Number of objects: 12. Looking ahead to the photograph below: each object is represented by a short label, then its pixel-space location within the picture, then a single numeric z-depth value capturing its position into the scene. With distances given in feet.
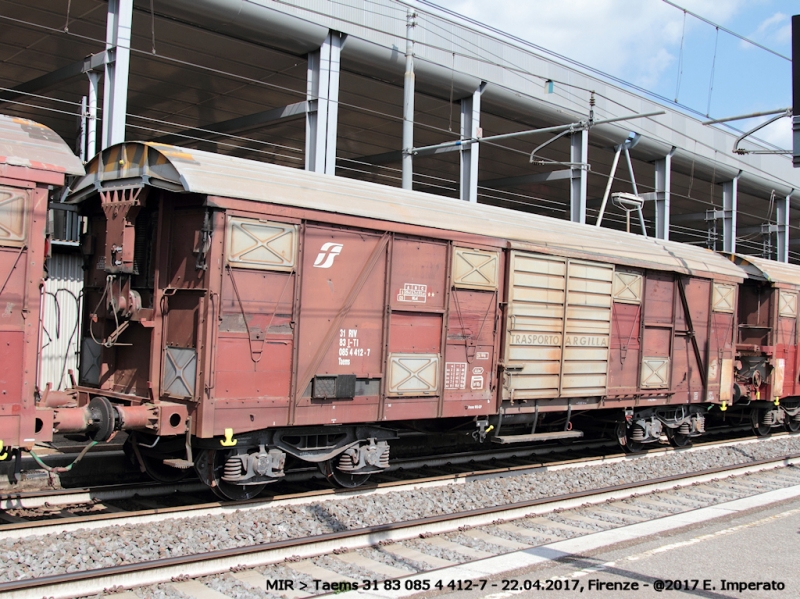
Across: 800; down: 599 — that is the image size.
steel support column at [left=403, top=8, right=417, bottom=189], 59.93
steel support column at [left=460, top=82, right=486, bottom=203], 73.20
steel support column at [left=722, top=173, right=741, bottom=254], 110.52
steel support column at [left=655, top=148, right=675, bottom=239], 97.40
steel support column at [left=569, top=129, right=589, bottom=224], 82.23
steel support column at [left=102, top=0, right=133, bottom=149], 48.62
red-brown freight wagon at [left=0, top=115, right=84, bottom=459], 22.53
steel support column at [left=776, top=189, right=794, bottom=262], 120.37
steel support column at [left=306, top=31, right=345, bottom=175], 60.66
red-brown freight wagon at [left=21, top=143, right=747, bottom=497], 26.71
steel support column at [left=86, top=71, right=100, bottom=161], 46.04
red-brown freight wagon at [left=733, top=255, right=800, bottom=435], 55.01
